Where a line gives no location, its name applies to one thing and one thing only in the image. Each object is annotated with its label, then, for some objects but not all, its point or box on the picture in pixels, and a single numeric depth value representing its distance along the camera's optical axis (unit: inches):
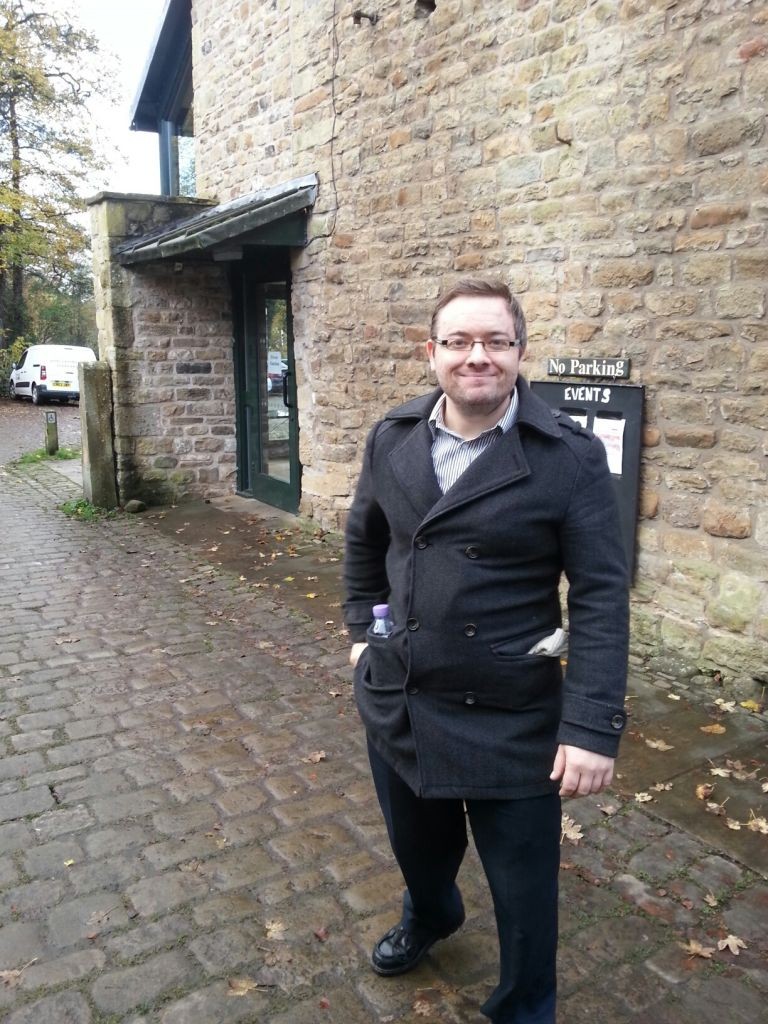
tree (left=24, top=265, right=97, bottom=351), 1307.8
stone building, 178.2
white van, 1063.0
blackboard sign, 195.9
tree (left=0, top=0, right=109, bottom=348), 1031.6
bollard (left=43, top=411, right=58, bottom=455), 580.4
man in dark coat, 80.0
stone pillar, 374.3
